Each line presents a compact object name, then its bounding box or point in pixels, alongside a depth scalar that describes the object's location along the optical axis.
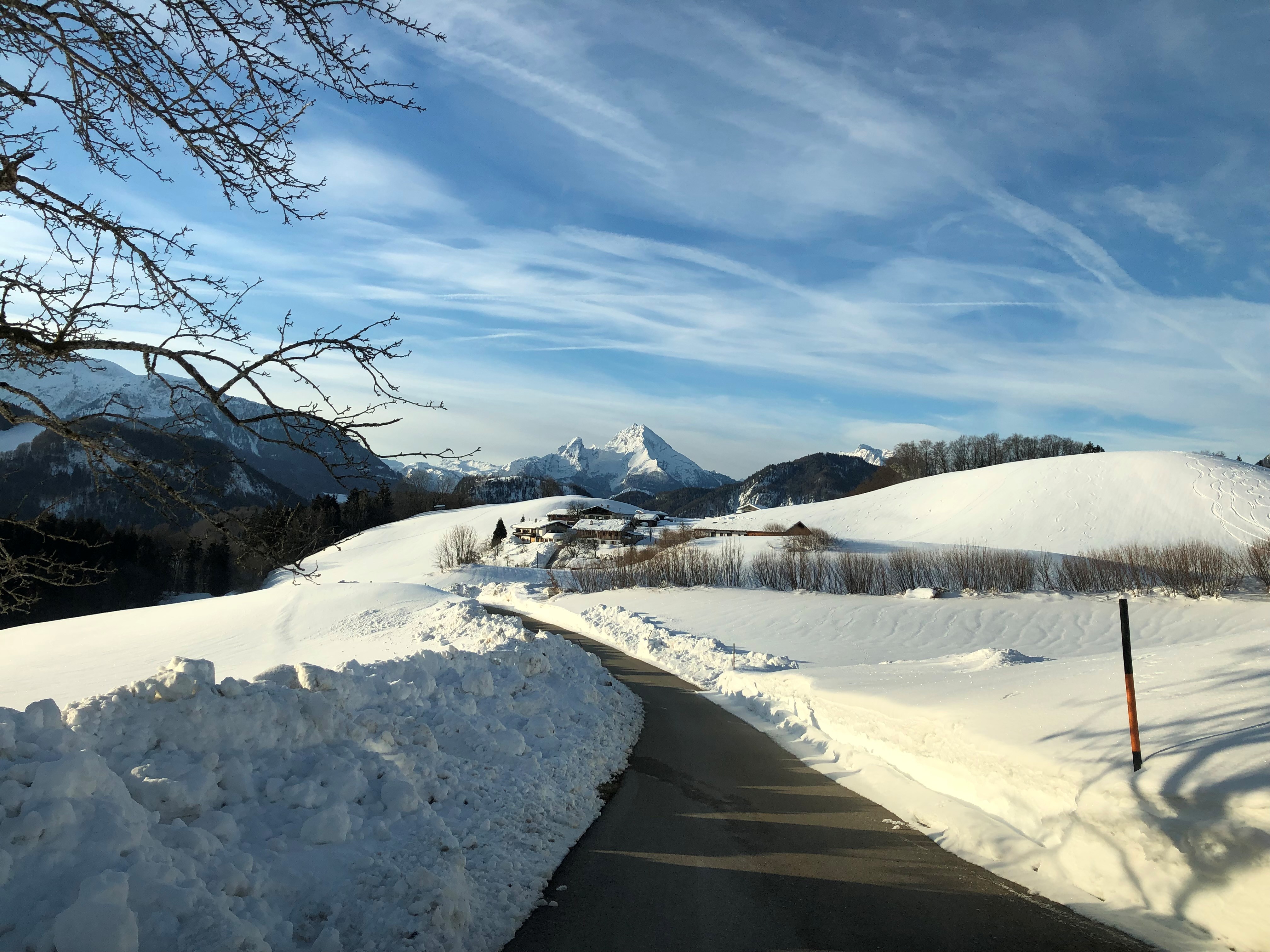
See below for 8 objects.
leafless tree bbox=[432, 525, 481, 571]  84.81
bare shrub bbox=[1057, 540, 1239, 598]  38.41
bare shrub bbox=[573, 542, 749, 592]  49.47
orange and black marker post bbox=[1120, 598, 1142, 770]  5.27
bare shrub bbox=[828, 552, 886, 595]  45.41
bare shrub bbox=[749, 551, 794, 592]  48.31
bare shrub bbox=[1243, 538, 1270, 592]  37.59
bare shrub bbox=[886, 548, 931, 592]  45.56
